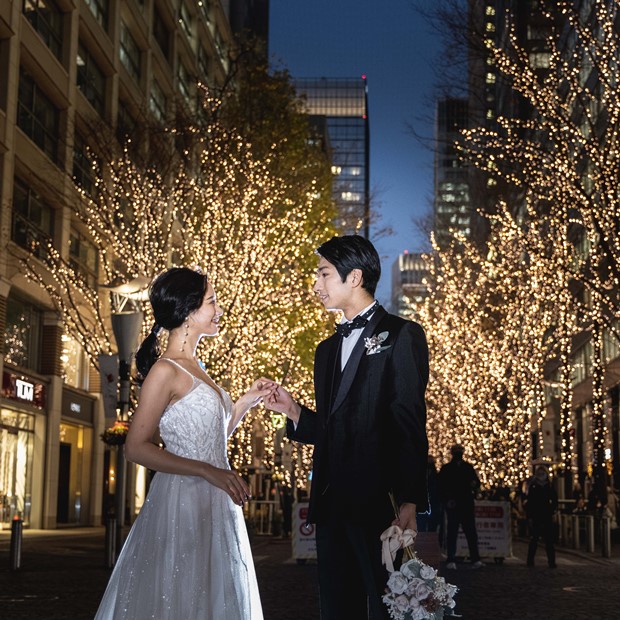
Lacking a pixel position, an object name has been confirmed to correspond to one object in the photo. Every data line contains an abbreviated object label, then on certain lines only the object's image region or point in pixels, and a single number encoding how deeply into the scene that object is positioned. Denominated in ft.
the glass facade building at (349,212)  113.50
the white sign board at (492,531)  65.00
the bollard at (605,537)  68.03
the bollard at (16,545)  50.40
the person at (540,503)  60.64
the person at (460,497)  59.41
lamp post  57.21
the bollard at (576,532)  78.05
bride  14.58
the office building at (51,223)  87.61
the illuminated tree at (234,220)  82.17
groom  13.38
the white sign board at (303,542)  59.98
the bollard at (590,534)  73.97
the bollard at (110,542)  55.21
